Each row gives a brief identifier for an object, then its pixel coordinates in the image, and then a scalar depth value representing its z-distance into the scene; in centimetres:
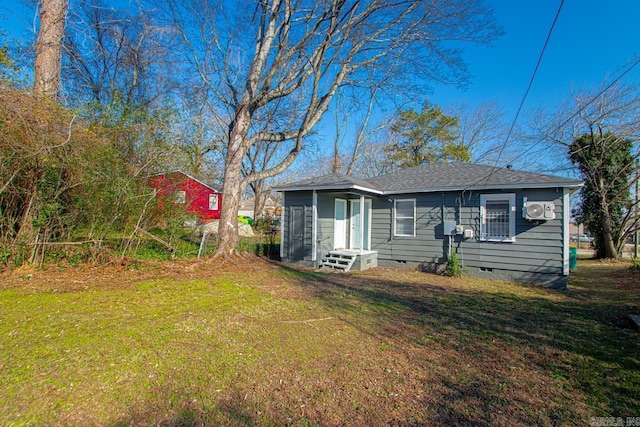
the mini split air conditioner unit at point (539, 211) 767
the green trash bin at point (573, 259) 1030
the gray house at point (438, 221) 788
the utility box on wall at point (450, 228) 900
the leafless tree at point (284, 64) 855
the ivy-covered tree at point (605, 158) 1215
